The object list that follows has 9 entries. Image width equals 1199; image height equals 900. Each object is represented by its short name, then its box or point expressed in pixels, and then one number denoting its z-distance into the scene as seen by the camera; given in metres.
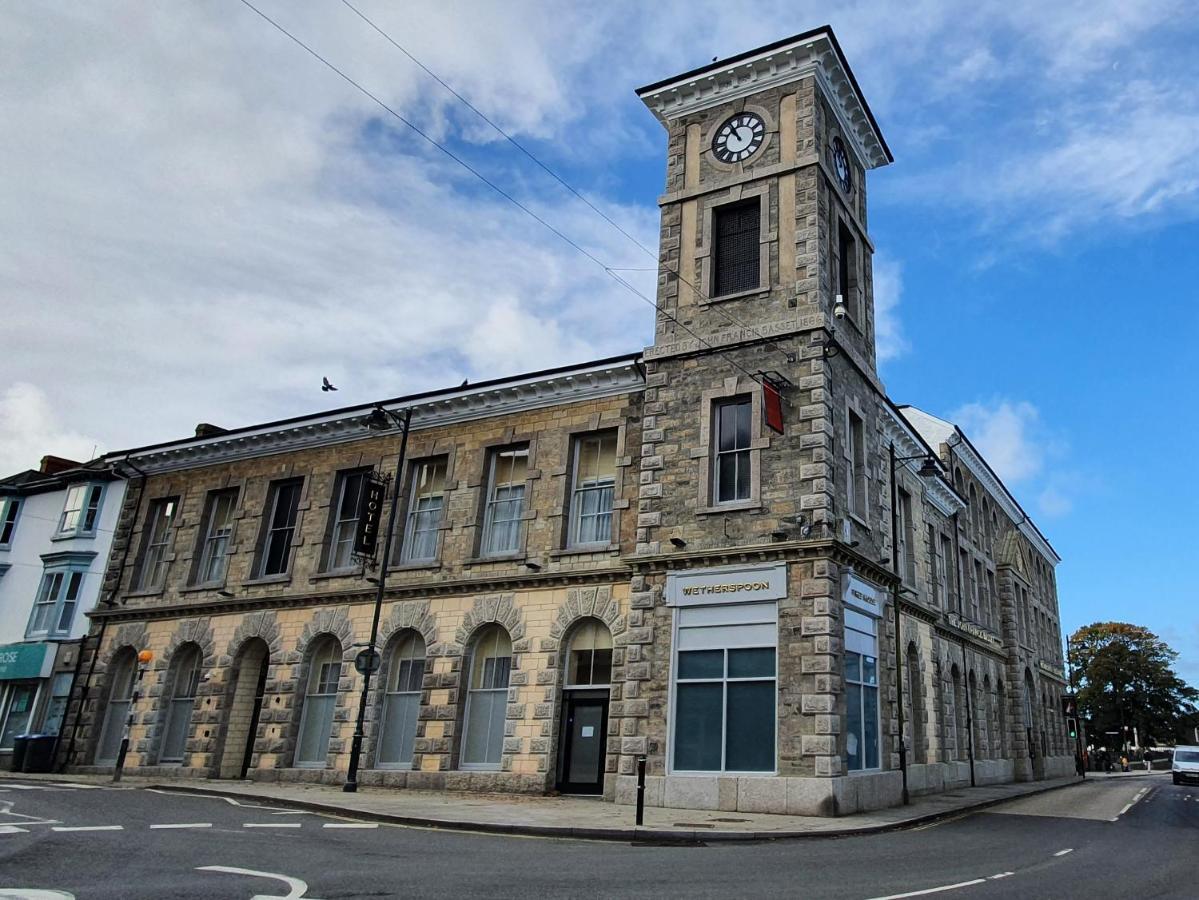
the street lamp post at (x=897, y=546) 21.03
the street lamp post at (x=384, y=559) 19.75
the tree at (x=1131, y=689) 76.31
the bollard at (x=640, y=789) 13.34
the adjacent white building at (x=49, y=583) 28.95
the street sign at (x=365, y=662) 19.62
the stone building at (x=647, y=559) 17.89
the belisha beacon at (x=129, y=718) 22.36
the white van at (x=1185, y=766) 38.25
